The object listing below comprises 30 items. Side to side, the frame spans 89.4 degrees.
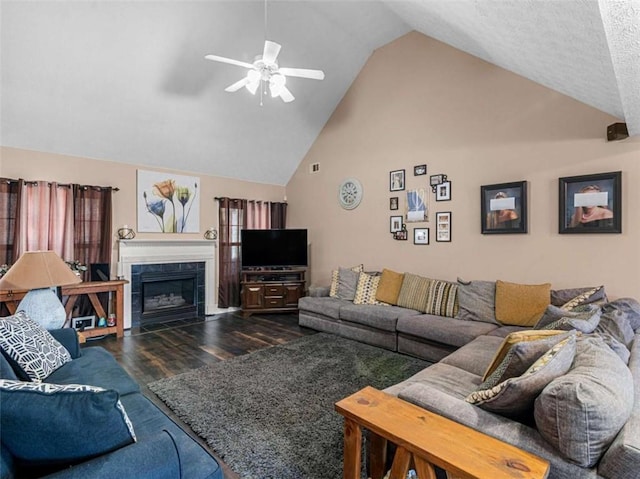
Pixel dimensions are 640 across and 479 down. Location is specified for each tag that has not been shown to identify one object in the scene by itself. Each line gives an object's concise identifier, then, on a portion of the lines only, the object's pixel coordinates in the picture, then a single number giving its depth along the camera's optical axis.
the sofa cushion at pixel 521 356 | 1.45
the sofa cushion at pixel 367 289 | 4.56
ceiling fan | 2.89
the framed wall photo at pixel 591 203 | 3.13
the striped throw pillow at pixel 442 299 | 3.83
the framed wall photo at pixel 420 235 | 4.53
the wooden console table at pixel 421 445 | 1.05
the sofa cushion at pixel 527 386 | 1.28
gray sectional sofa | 1.09
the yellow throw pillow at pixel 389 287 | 4.41
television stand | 5.46
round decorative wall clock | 5.35
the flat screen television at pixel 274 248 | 5.62
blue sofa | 0.95
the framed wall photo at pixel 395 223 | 4.81
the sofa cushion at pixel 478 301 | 3.57
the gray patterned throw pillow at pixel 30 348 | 1.82
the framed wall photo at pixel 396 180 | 4.80
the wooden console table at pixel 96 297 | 4.12
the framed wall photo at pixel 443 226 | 4.31
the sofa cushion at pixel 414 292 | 4.09
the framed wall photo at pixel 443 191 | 4.31
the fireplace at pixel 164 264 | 4.81
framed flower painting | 4.98
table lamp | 2.43
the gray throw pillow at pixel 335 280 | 4.91
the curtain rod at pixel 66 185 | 3.91
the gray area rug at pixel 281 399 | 1.95
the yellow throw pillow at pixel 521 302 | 3.25
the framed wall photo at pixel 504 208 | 3.69
